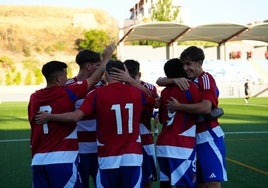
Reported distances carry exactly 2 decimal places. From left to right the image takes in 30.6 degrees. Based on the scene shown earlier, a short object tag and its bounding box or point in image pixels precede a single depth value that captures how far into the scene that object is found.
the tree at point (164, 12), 58.32
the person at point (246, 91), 32.20
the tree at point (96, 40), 67.69
